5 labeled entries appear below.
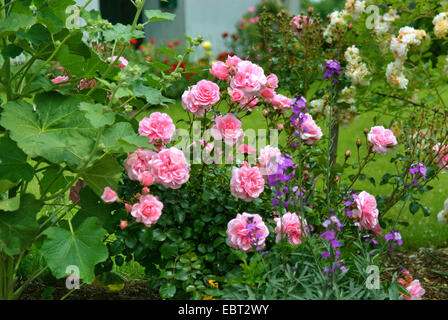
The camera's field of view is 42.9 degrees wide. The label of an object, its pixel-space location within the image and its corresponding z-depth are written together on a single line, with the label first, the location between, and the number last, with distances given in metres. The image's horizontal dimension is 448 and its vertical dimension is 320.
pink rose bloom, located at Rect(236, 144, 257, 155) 2.46
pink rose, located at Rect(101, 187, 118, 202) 1.98
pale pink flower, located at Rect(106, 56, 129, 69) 2.63
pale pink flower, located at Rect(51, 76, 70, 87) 2.55
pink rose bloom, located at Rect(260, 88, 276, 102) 2.47
